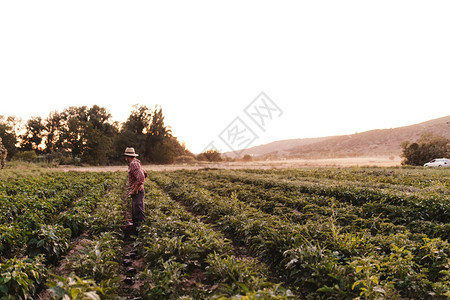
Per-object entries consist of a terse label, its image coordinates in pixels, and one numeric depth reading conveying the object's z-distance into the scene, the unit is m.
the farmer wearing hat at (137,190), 7.37
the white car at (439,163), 30.34
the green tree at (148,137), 57.34
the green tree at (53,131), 59.22
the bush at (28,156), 46.52
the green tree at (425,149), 35.09
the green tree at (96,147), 50.53
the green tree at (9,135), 54.72
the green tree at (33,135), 58.91
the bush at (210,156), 76.52
